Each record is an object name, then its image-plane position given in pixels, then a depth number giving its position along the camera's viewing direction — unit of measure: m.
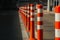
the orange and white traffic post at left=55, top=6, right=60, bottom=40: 4.77
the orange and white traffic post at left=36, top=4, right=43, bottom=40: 7.24
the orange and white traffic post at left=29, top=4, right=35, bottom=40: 9.12
